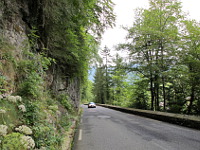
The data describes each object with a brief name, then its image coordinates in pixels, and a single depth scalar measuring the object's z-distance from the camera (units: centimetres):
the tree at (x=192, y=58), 1024
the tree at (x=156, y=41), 1238
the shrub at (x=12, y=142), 191
